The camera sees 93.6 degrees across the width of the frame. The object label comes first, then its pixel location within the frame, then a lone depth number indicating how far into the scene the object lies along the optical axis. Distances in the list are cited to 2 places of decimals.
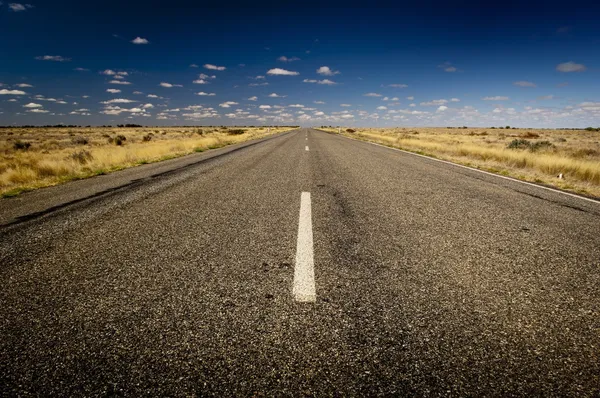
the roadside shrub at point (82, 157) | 11.89
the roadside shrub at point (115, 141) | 27.13
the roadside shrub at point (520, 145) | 18.24
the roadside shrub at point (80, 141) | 27.83
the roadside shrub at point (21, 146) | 22.59
